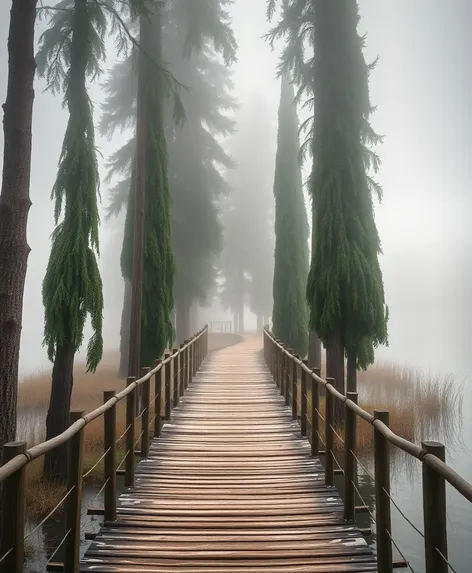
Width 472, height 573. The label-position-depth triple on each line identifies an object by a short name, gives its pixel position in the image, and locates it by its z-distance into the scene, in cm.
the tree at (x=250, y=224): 3388
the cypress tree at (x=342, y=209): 977
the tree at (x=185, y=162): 1841
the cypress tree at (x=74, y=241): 764
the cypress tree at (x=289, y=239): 1783
